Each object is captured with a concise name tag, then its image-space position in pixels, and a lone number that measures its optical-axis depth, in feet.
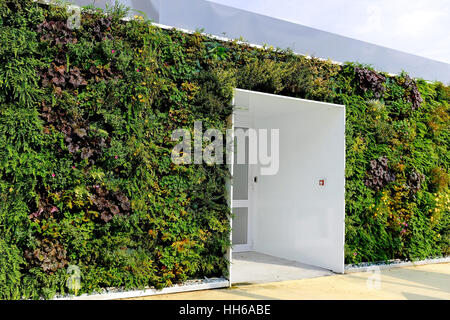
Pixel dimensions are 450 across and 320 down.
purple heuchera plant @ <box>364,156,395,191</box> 20.24
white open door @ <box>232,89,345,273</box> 19.38
